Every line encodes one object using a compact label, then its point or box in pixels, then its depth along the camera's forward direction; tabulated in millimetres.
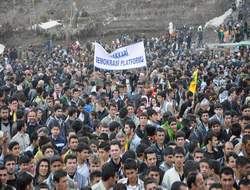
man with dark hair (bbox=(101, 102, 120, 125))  16380
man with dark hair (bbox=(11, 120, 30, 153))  14089
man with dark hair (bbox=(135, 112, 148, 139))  14460
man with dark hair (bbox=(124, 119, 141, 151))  13640
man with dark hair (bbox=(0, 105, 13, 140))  15323
